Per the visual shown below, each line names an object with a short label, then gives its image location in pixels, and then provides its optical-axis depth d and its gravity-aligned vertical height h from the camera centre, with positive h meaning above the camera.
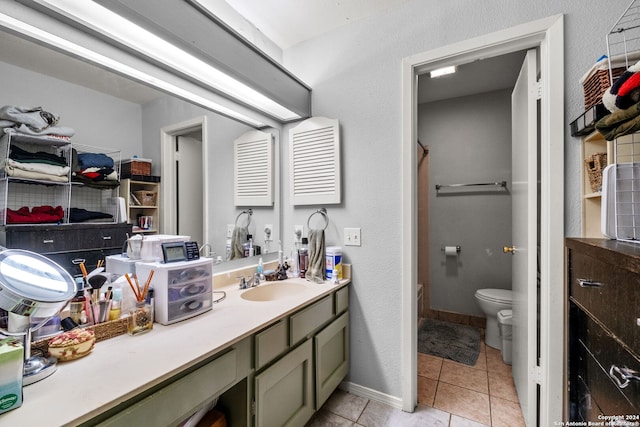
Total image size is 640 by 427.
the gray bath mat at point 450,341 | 2.38 -1.23
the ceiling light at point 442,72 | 2.34 +1.23
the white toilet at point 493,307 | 2.39 -0.84
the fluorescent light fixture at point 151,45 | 0.97 +0.73
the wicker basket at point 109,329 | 0.94 -0.40
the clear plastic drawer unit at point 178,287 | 1.08 -0.31
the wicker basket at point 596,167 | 1.18 +0.20
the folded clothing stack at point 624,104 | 0.76 +0.32
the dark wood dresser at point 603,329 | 0.77 -0.39
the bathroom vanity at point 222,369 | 0.68 -0.49
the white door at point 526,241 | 1.45 -0.16
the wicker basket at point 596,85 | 1.06 +0.51
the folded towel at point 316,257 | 1.80 -0.29
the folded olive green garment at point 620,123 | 0.78 +0.28
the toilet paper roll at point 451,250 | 3.03 -0.42
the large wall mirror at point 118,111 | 0.95 +0.45
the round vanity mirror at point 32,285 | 0.69 -0.19
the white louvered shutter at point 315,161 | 1.87 +0.37
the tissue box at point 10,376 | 0.60 -0.36
